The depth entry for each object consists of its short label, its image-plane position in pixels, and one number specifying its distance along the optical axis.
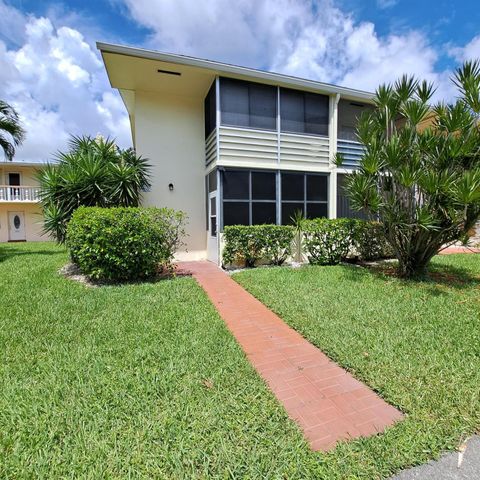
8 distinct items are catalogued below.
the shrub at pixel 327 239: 8.68
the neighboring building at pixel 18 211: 20.55
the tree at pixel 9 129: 12.20
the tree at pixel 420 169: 6.21
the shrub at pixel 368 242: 8.90
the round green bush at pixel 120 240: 6.51
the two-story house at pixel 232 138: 9.18
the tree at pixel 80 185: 8.47
